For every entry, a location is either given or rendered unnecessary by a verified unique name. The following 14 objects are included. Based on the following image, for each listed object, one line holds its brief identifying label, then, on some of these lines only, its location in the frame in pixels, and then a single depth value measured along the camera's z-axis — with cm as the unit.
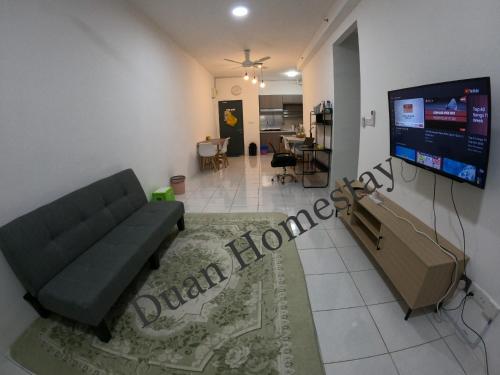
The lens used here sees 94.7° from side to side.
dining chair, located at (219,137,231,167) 663
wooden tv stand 149
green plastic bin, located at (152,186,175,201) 351
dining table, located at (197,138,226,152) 623
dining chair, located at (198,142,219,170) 588
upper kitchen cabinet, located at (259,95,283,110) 870
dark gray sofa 150
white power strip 132
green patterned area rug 143
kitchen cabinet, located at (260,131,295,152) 893
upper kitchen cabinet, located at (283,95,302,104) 880
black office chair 488
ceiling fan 538
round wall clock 839
